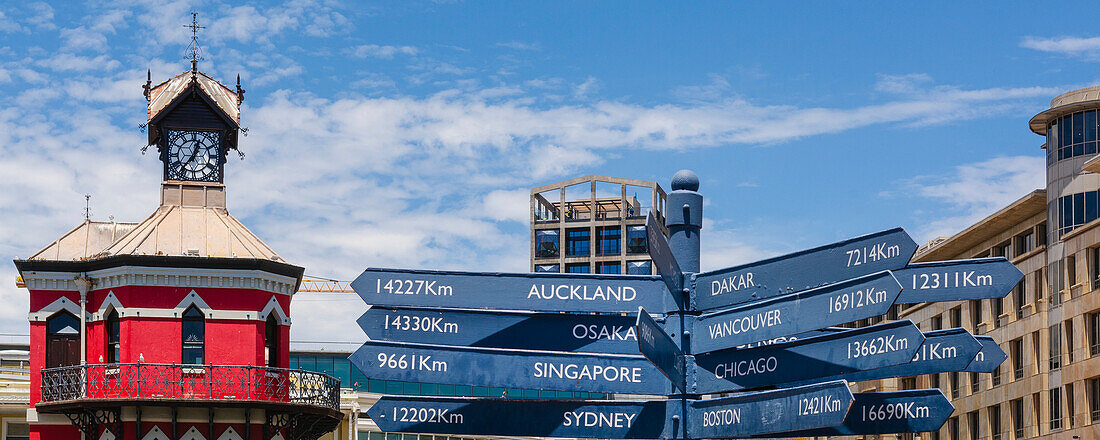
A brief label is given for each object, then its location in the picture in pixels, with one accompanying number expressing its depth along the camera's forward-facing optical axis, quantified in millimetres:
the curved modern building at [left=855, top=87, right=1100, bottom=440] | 64125
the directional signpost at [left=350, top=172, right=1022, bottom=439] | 11094
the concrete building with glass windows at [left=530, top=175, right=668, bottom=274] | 153500
